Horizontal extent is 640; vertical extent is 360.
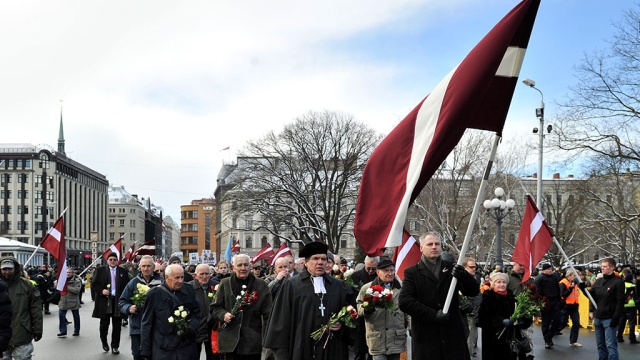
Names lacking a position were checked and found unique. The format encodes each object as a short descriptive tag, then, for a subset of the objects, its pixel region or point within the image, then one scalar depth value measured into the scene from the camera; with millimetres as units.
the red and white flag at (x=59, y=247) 17594
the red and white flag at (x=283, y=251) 23572
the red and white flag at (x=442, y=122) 6500
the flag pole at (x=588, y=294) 12104
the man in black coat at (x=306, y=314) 7293
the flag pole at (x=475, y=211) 6215
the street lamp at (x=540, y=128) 27169
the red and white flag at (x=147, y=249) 22230
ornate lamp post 28453
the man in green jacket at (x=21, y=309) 10367
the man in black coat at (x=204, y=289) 11648
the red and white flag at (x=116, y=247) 22320
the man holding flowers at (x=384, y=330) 9914
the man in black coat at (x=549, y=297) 18219
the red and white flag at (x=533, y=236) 14461
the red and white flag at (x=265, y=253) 30628
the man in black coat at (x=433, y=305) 7133
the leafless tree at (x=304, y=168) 57031
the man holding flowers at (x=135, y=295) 11703
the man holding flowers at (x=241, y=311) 9641
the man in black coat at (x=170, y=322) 8891
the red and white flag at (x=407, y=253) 14922
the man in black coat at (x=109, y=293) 16172
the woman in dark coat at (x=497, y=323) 10180
